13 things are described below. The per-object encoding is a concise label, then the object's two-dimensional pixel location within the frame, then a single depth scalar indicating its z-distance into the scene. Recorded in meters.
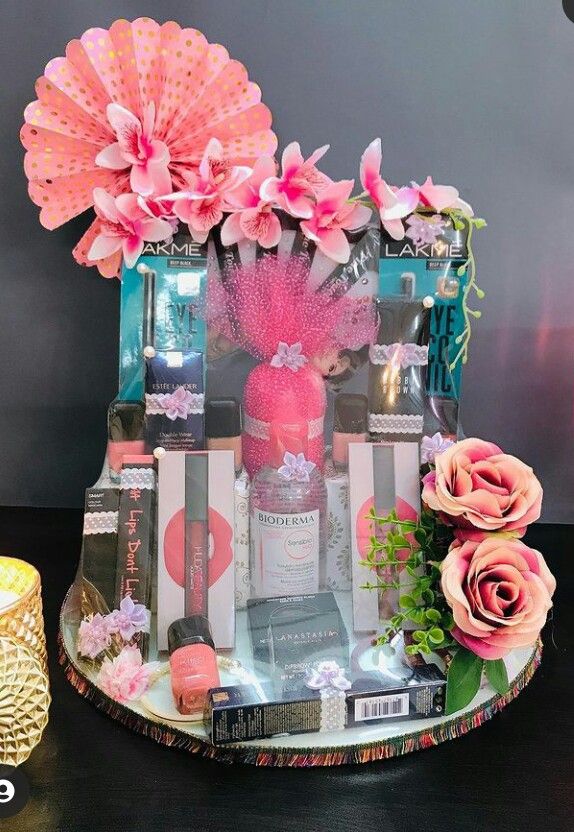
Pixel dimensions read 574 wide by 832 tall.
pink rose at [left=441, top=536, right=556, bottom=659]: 0.70
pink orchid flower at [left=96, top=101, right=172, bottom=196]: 0.85
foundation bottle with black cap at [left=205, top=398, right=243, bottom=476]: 0.90
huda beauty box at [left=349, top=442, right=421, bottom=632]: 0.90
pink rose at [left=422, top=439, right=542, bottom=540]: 0.73
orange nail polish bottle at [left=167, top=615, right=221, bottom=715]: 0.74
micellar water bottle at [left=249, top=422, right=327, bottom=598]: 0.88
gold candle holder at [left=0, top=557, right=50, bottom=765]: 0.65
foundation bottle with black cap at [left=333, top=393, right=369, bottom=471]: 0.92
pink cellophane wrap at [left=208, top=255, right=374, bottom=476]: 0.89
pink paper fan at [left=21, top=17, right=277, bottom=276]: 0.87
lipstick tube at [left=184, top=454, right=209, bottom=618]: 0.86
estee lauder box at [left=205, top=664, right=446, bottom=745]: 0.70
